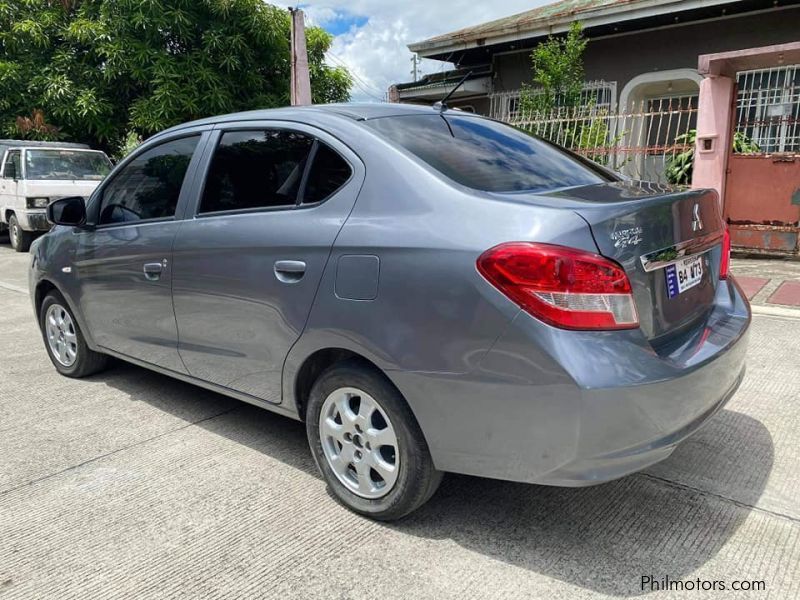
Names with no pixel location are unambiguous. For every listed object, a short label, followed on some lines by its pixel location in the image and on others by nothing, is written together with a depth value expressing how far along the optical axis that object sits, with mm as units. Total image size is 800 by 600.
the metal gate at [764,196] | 7824
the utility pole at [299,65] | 10602
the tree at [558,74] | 10578
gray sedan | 2121
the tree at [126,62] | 13961
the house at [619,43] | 10289
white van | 11242
